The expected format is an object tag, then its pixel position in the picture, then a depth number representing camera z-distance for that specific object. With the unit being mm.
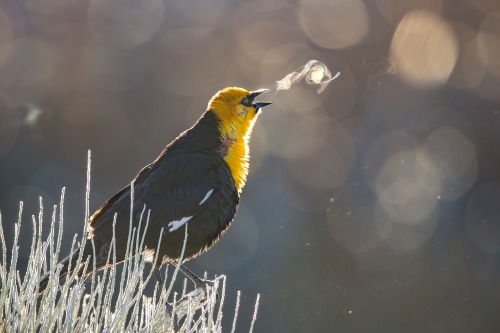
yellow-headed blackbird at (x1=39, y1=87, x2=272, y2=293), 8617
